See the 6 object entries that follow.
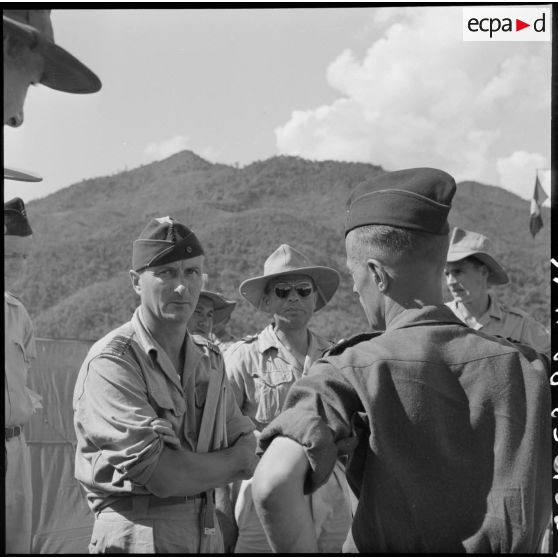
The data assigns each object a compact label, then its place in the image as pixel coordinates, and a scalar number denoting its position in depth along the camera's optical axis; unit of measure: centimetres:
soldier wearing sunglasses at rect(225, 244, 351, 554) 497
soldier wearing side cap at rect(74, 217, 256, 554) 330
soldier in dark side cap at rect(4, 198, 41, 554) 533
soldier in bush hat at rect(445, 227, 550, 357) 684
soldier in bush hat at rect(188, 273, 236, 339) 760
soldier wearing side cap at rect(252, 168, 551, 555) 202
